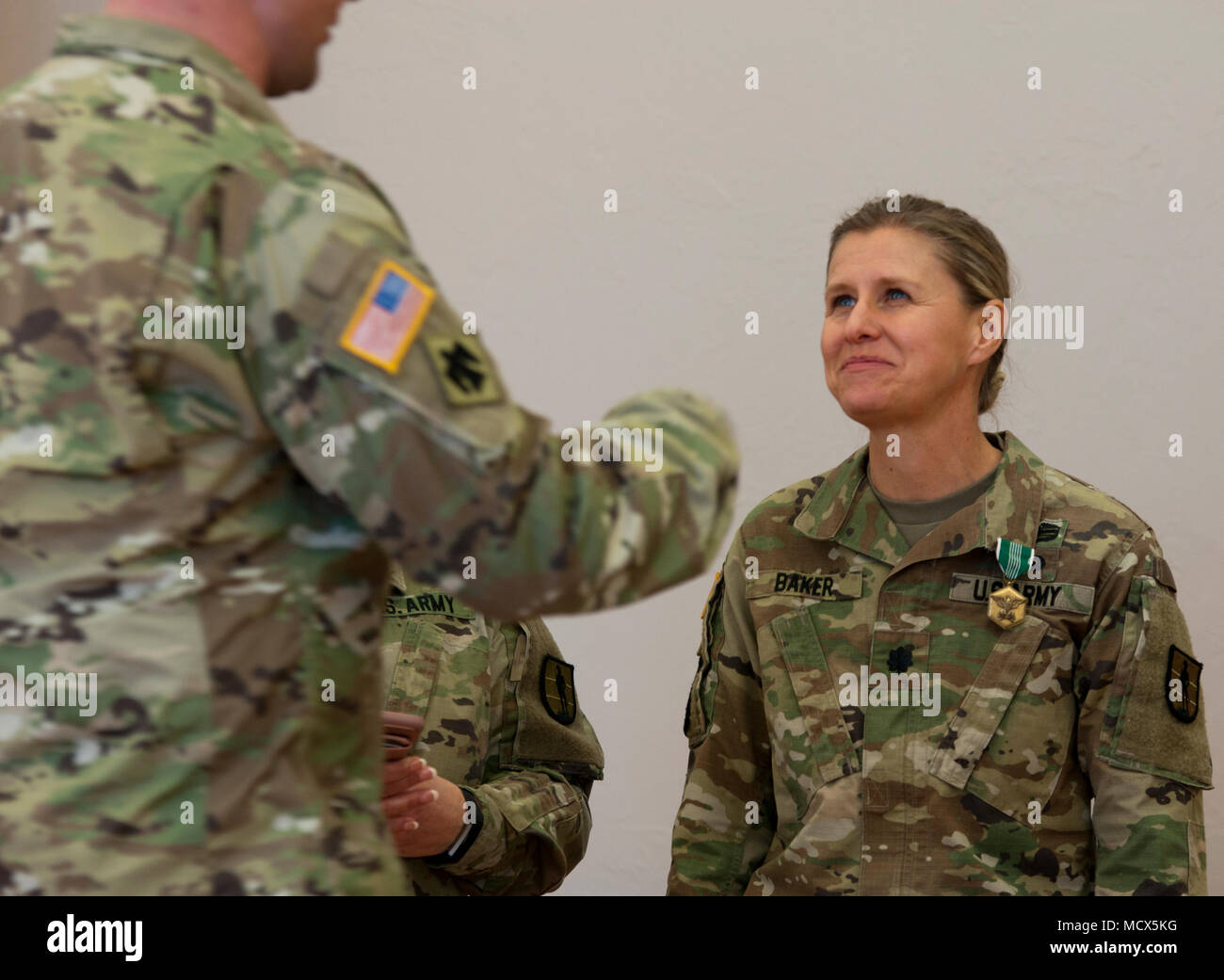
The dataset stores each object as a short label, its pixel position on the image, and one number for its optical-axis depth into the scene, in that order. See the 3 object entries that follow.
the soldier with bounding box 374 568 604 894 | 2.96
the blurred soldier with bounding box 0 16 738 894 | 2.13
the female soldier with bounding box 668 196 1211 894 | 2.89
